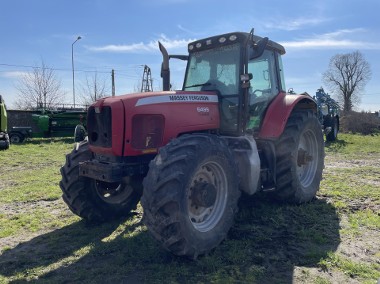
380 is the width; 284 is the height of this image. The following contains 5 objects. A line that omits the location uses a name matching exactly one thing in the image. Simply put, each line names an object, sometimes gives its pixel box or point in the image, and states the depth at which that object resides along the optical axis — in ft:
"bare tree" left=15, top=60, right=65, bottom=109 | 113.19
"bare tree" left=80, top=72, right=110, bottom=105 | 120.01
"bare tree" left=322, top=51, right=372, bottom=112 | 173.16
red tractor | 11.68
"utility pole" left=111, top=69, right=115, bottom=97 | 120.86
